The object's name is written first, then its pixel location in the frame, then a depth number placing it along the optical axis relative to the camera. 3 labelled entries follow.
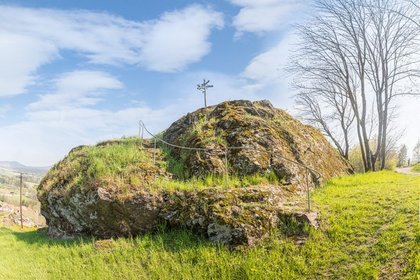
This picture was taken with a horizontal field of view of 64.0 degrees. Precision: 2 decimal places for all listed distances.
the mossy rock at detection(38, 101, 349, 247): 7.54
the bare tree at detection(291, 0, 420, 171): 17.86
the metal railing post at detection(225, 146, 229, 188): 8.96
